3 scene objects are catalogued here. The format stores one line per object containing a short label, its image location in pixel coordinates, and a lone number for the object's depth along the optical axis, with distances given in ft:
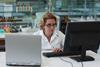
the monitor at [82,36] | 10.86
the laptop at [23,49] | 10.08
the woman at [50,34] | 13.88
